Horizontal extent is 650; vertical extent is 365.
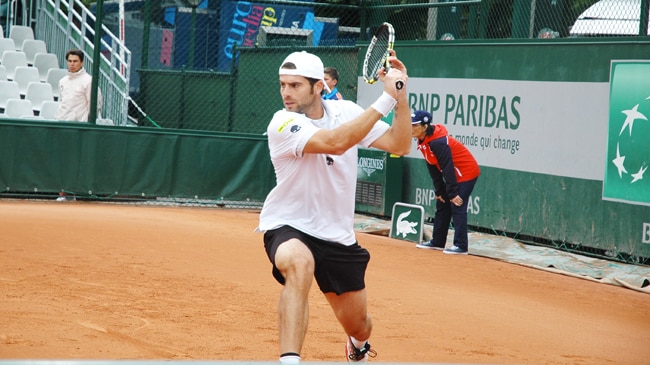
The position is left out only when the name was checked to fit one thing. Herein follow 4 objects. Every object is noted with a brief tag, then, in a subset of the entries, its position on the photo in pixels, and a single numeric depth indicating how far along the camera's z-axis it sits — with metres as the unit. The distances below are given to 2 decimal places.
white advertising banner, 12.48
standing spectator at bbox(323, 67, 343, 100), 12.99
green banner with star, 11.65
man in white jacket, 16.30
